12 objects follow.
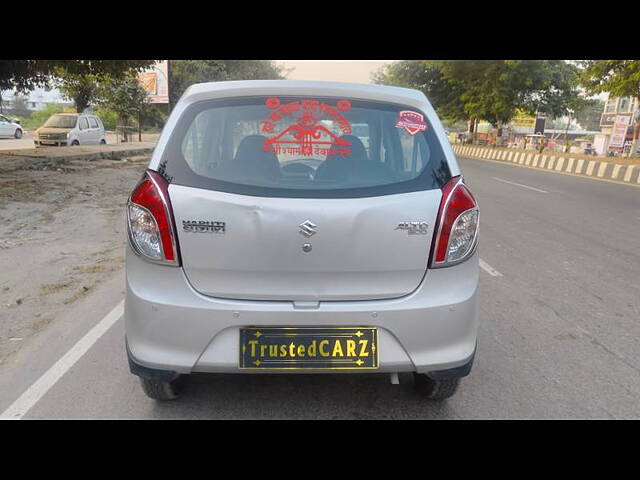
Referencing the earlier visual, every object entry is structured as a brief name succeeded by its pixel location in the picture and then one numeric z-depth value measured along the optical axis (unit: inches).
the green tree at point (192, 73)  1440.7
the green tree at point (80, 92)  1197.3
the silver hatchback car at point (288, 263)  92.0
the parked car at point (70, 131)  876.6
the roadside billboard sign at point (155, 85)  1325.0
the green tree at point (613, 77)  734.5
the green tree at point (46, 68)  575.5
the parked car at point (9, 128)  1179.9
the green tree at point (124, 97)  1182.3
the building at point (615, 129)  880.3
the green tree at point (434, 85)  1638.8
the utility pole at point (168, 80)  1229.1
